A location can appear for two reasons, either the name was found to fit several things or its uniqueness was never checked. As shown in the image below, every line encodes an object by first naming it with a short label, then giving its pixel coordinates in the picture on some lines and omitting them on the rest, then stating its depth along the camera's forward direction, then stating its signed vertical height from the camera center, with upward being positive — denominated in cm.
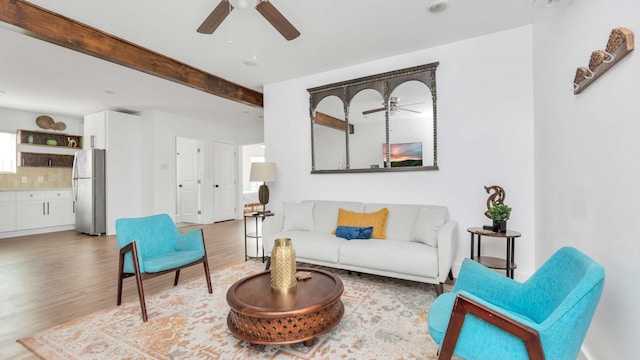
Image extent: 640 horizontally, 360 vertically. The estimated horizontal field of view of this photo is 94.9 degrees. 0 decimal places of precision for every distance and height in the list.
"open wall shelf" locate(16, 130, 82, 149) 607 +90
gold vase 203 -60
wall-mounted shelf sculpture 117 +53
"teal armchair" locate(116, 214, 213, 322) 237 -64
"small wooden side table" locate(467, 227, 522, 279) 249 -76
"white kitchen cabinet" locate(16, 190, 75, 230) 581 -59
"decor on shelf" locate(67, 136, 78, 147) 672 +88
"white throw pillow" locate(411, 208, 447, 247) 287 -49
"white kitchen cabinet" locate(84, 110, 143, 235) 598 +48
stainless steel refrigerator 587 -22
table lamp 407 +5
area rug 185 -110
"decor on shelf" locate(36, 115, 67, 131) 629 +125
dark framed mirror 349 +71
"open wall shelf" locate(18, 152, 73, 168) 610 +45
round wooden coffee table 176 -82
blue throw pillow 318 -61
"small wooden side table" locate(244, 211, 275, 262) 398 -50
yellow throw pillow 326 -49
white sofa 262 -66
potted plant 262 -36
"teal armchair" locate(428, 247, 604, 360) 109 -60
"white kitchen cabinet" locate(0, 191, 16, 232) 556 -57
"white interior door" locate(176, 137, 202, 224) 729 -3
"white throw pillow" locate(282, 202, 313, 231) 367 -49
